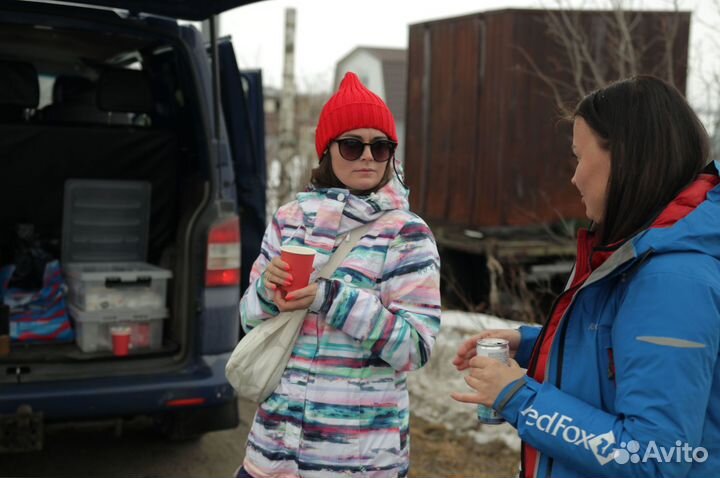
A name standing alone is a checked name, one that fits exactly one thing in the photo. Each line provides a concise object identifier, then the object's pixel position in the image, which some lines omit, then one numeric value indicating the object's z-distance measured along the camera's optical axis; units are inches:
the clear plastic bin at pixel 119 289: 160.4
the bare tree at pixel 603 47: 282.2
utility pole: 409.1
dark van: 145.2
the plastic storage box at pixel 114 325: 159.3
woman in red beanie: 80.7
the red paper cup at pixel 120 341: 155.6
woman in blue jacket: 52.8
